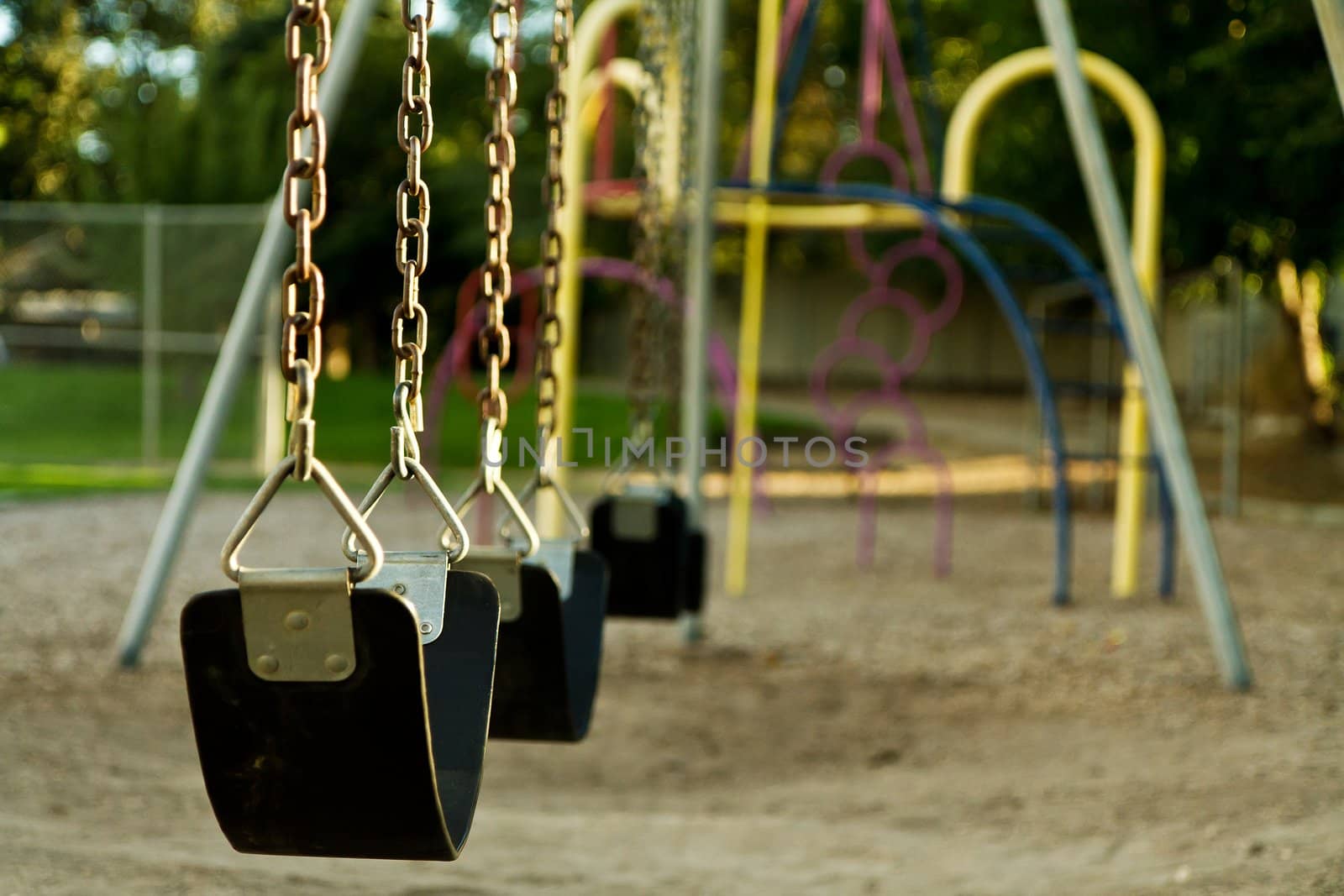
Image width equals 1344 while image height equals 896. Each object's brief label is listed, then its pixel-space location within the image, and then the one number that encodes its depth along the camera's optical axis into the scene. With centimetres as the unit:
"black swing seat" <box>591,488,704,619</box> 701
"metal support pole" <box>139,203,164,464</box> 2244
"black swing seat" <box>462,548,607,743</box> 457
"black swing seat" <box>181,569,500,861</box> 307
